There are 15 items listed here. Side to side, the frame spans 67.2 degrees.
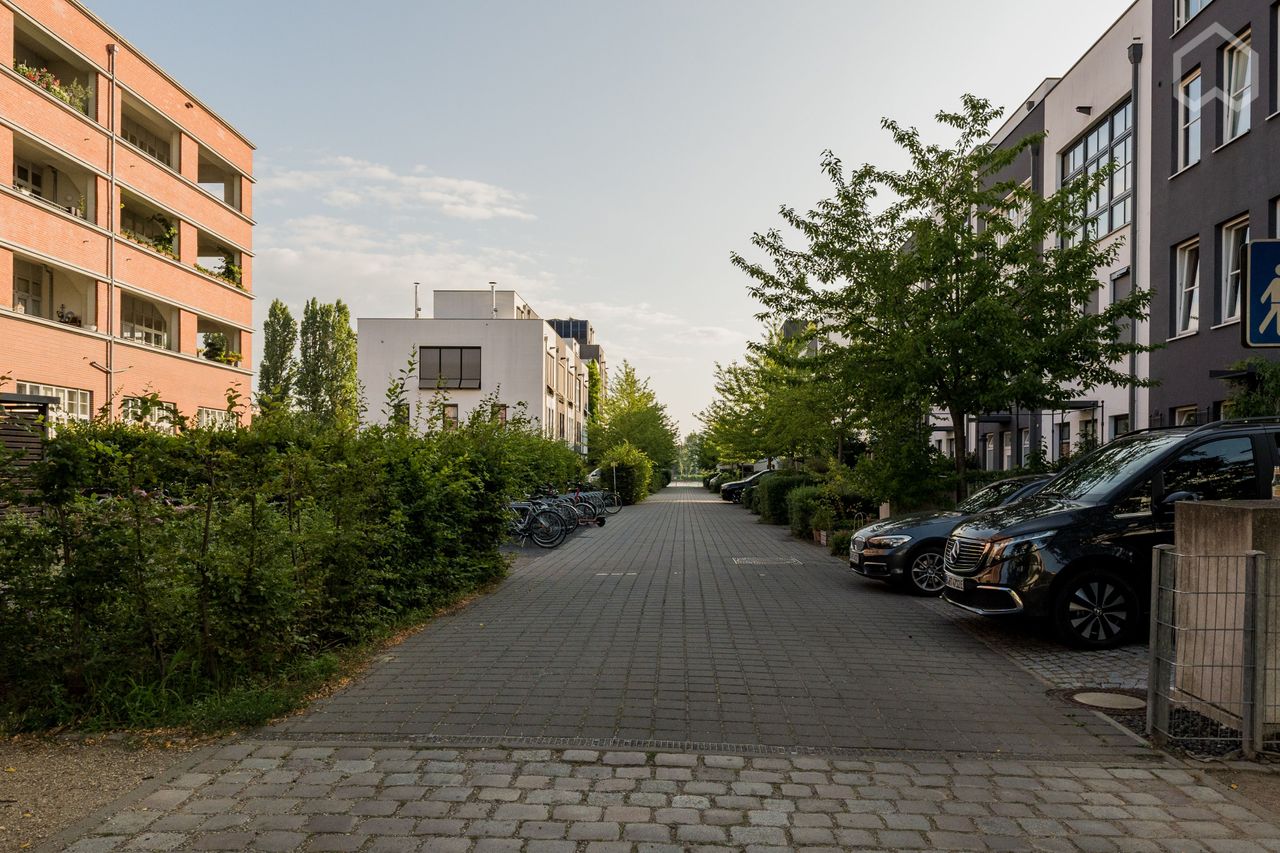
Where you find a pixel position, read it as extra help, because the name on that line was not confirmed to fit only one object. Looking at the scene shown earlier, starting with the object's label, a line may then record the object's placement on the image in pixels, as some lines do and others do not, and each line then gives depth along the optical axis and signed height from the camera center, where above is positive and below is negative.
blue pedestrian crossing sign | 4.90 +0.67
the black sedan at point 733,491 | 46.14 -3.50
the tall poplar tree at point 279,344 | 67.06 +4.75
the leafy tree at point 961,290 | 14.53 +2.13
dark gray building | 16.66 +4.68
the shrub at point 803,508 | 20.81 -1.93
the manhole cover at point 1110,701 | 6.13 -1.79
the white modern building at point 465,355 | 56.00 +3.49
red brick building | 25.94 +5.84
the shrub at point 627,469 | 42.22 -2.32
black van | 8.11 -0.95
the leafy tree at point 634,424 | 60.34 -0.39
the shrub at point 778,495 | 27.62 -2.15
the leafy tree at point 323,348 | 67.19 +4.53
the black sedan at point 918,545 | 11.72 -1.52
